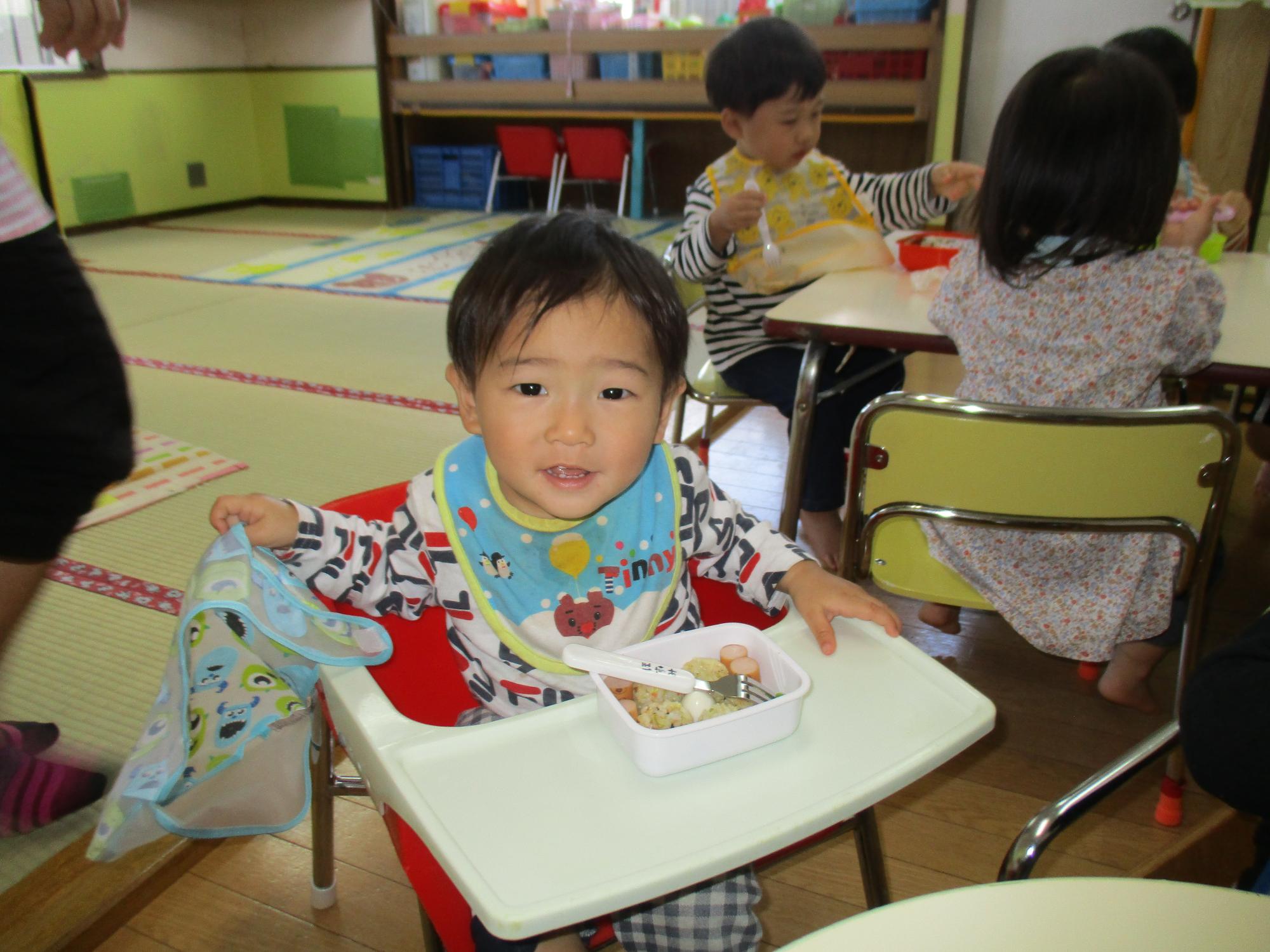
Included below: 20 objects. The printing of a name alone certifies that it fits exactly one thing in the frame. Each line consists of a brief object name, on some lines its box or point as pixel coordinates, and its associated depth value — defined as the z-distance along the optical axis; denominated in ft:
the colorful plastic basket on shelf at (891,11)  15.57
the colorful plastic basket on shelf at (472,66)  19.93
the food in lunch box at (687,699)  2.22
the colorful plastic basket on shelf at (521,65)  19.29
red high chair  3.05
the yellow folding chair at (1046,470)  3.51
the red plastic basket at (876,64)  15.94
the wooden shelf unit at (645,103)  15.98
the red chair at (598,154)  18.63
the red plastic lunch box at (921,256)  5.96
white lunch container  1.99
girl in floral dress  4.12
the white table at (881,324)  4.38
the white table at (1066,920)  1.36
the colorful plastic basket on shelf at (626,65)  18.30
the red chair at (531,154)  19.29
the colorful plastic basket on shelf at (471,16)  19.85
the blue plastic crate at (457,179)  20.38
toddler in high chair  2.74
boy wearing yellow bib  6.44
